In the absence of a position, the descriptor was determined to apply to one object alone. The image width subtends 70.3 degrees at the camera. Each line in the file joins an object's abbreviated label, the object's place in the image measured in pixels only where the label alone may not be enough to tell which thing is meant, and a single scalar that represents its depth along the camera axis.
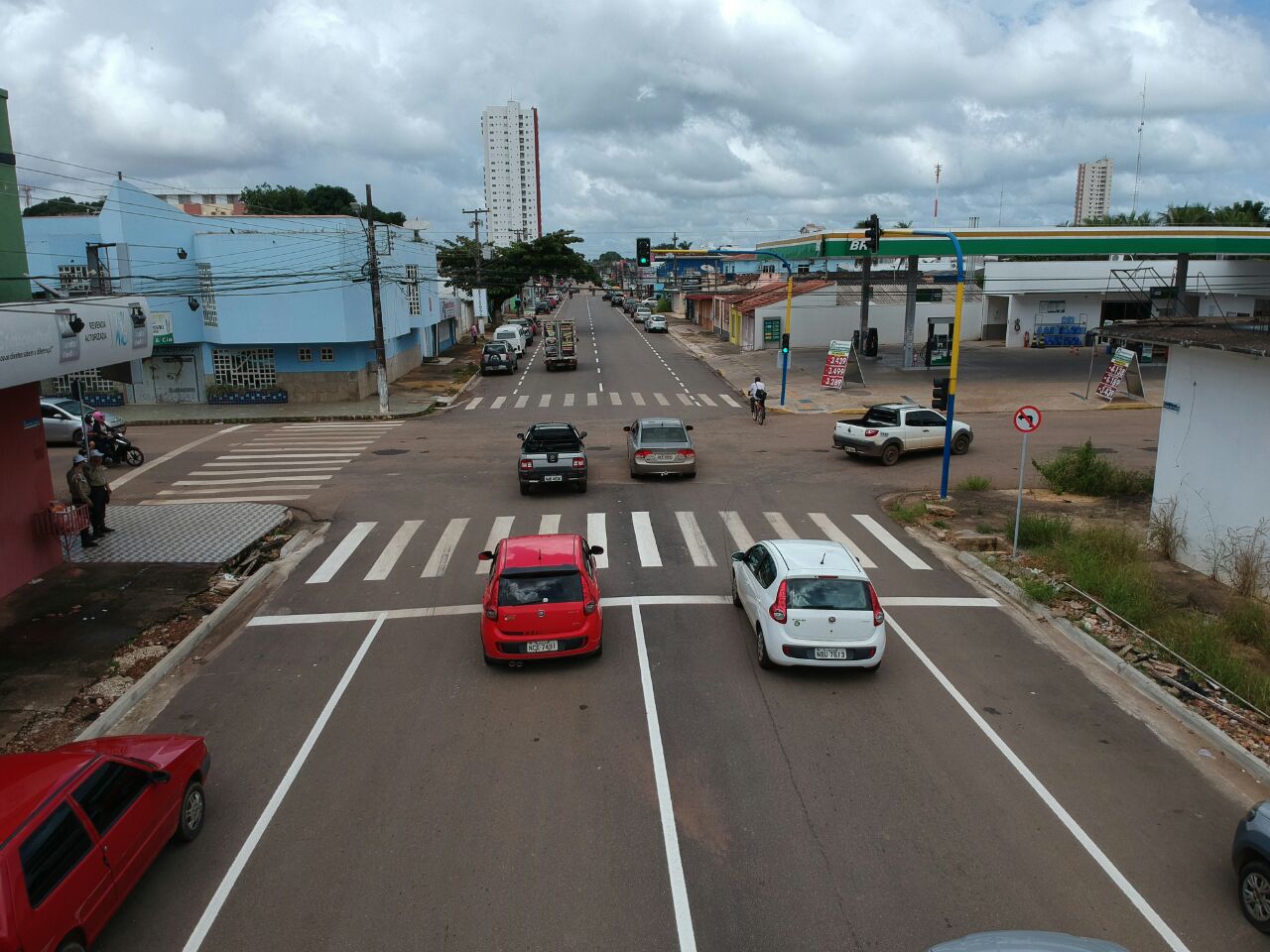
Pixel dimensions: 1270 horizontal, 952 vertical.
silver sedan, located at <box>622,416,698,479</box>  23.11
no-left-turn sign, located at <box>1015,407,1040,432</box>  16.36
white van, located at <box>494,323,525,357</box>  59.22
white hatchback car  10.87
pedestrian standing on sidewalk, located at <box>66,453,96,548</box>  17.30
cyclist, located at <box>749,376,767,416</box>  32.94
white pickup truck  25.00
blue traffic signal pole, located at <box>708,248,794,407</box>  36.53
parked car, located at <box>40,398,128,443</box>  28.20
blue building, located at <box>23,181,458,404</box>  35.47
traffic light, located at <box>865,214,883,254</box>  23.32
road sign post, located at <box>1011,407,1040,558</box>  16.34
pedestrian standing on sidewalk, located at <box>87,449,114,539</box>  17.80
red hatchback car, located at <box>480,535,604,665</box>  11.17
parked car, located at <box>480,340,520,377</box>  50.16
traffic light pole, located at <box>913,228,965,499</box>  19.22
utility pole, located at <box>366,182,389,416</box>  35.06
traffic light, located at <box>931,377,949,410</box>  20.46
